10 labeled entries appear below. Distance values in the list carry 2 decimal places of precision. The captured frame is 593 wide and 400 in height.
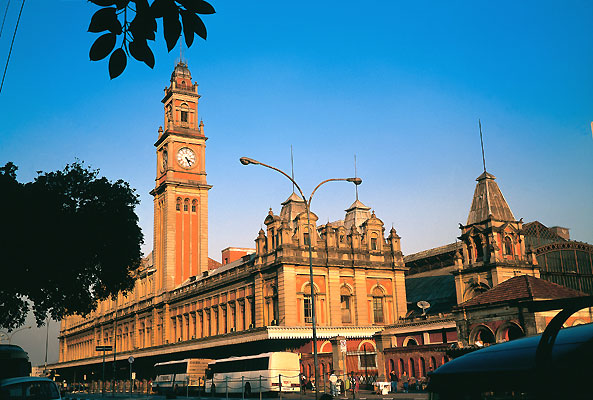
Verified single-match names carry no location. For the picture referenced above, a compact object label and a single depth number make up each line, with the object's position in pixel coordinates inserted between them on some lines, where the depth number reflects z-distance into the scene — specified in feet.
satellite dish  196.75
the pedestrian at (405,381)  154.10
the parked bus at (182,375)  183.11
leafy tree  104.68
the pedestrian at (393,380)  148.77
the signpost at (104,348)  152.89
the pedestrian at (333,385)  137.54
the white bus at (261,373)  147.95
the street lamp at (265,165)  98.12
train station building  178.09
